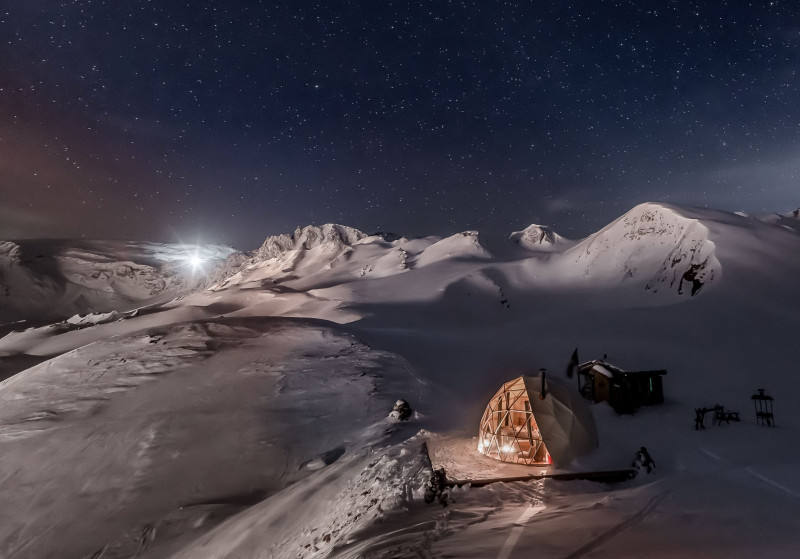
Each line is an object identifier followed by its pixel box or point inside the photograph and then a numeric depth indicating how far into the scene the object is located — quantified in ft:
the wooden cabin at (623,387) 60.59
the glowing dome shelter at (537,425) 41.93
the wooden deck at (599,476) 35.99
